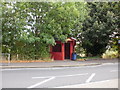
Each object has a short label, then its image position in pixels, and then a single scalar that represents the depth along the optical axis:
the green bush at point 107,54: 20.74
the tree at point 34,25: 15.07
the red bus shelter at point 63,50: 18.36
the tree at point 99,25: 18.69
